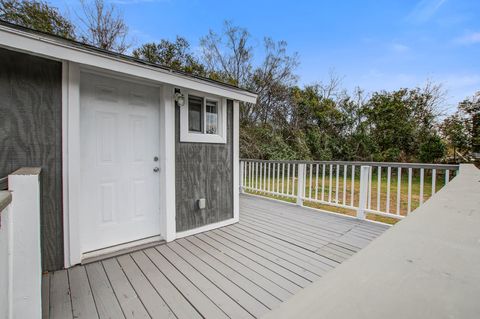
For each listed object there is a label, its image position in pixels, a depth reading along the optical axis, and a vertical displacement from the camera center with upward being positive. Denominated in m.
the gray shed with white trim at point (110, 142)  2.05 +0.12
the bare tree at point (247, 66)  10.05 +4.06
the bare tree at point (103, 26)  7.46 +4.48
